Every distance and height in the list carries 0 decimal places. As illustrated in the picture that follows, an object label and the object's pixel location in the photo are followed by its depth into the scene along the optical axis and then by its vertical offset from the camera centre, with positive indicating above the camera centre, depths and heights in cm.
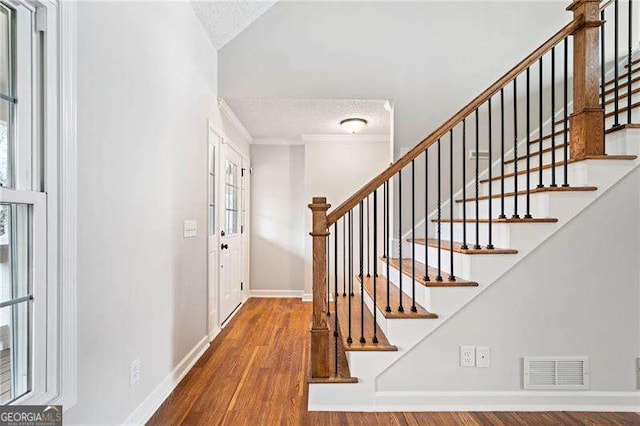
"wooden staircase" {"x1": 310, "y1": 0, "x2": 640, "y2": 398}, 209 -12
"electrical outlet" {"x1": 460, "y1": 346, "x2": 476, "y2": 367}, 212 -88
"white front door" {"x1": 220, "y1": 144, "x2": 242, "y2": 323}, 378 -29
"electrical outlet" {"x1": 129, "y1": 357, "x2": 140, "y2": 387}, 188 -87
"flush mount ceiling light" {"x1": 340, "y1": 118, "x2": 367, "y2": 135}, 395 +101
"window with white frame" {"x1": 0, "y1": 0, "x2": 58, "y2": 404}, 121 -1
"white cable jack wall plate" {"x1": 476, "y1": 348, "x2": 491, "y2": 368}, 212 -88
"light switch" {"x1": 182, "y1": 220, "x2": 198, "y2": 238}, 264 -13
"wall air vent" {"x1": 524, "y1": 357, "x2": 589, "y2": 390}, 211 -97
